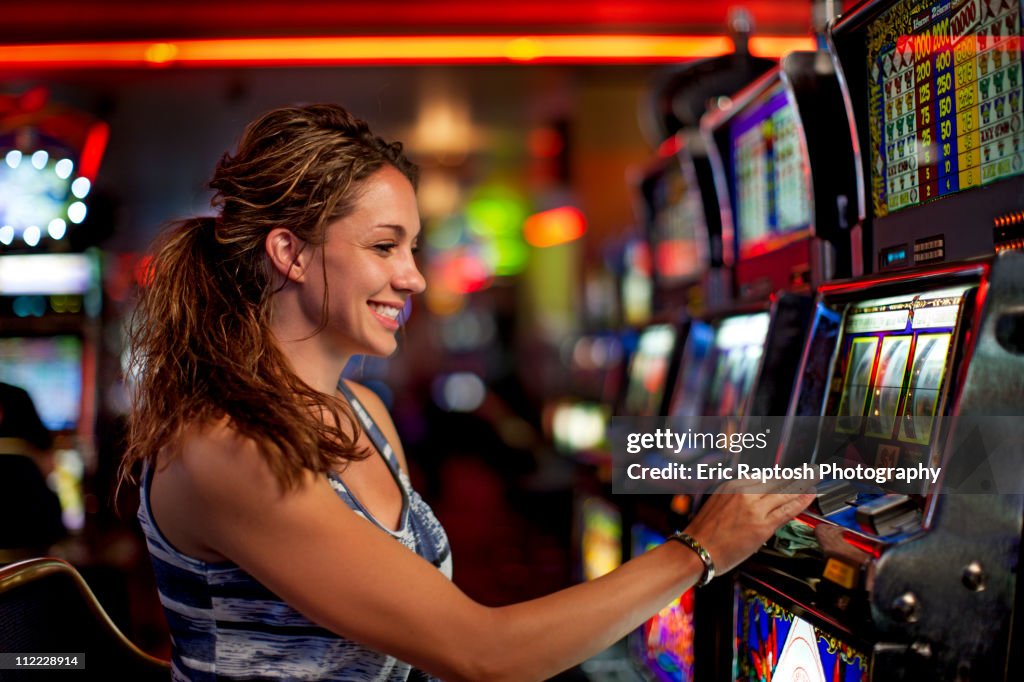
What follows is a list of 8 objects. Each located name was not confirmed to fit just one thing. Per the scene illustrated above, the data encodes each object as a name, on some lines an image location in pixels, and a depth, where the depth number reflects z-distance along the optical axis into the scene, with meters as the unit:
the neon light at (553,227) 9.77
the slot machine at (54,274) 4.11
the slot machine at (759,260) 2.01
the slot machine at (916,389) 1.29
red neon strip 5.12
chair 1.48
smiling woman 1.28
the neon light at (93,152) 4.12
